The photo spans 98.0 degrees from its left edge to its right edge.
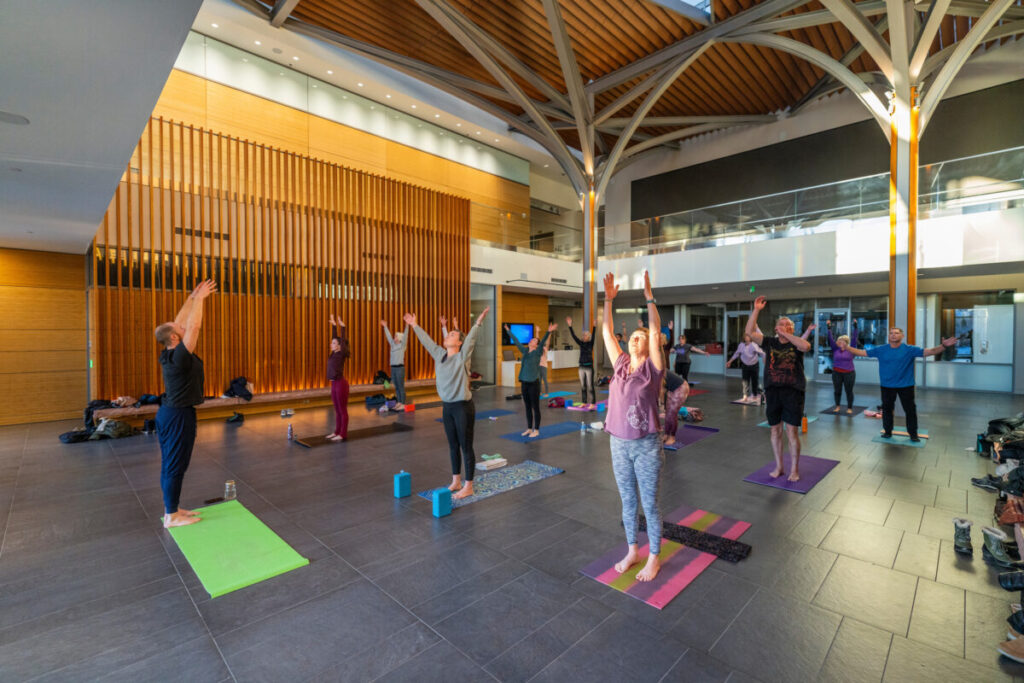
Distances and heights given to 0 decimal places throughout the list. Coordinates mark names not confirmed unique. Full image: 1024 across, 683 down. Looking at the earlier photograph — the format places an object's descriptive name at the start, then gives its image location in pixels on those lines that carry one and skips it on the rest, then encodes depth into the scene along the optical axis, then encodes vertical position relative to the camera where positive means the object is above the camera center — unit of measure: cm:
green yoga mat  308 -167
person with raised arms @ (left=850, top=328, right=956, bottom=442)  663 -60
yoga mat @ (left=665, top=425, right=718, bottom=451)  675 -167
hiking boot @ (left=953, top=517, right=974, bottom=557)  332 -155
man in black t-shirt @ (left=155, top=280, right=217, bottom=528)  374 -53
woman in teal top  721 -72
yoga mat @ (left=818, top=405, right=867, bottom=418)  893 -165
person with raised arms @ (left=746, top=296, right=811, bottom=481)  480 -55
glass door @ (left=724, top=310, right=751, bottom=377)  1617 +5
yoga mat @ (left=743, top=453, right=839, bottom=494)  480 -165
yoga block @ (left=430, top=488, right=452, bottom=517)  407 -154
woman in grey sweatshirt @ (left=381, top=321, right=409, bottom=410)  952 -62
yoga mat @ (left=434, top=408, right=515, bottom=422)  916 -168
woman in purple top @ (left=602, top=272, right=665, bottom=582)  291 -64
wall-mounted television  1689 +14
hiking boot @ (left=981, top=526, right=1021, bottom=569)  310 -158
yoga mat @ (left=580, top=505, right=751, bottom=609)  285 -166
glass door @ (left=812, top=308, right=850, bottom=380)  1395 +6
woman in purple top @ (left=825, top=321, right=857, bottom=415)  898 -78
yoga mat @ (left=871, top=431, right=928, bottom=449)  655 -165
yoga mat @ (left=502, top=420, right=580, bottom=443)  713 -166
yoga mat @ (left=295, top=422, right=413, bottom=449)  690 -166
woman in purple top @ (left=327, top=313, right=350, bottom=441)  688 -77
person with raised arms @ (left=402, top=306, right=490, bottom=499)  445 -60
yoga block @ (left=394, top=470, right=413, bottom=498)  454 -153
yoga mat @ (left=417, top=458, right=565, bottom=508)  466 -167
